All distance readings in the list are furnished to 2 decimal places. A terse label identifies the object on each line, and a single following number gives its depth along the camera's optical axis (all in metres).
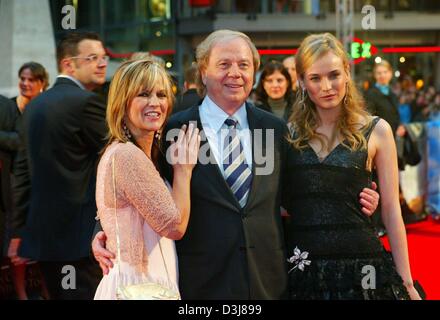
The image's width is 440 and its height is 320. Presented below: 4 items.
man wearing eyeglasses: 4.50
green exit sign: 12.66
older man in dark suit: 3.10
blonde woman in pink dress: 2.89
